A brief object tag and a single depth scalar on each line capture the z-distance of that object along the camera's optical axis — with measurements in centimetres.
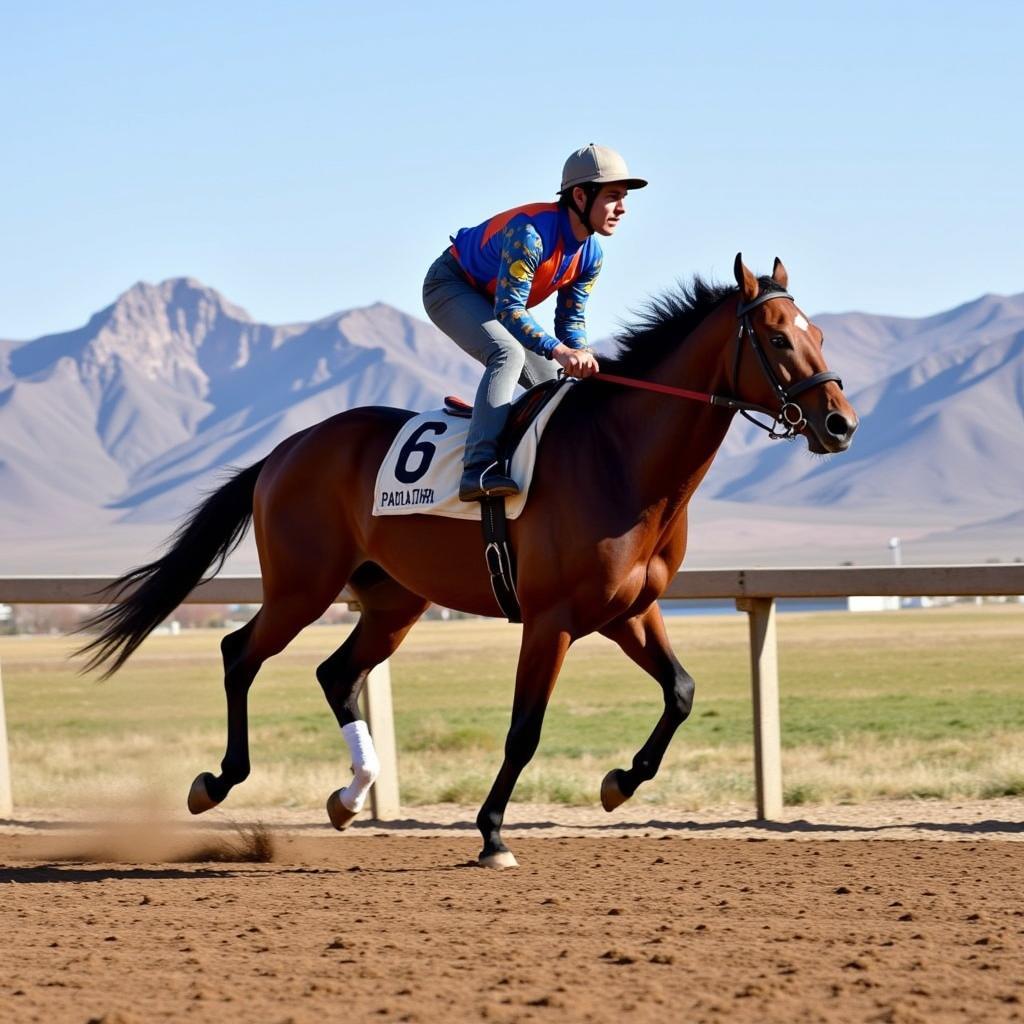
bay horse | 1265
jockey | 1327
